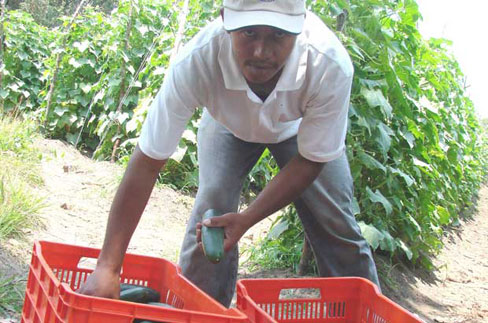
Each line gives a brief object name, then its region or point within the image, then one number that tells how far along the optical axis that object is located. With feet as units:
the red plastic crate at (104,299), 4.85
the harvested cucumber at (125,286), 6.44
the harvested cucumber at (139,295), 6.30
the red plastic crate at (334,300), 6.19
